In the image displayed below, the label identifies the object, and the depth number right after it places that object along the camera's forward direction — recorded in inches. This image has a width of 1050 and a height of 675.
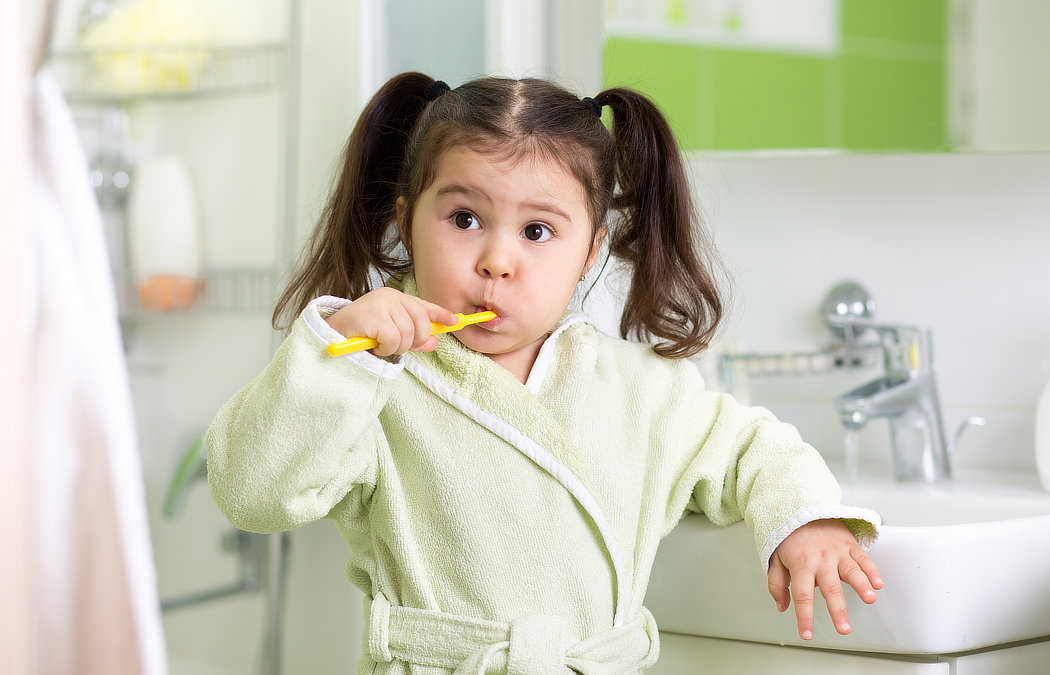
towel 32.7
